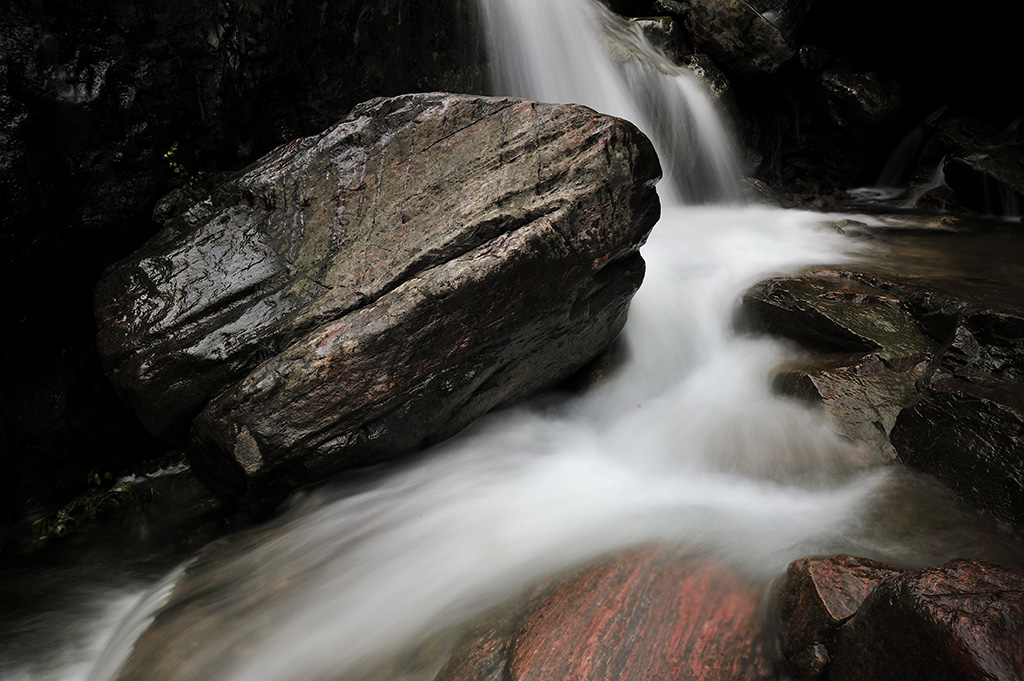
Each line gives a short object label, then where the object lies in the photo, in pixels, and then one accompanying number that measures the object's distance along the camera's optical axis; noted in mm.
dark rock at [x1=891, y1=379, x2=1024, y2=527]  3021
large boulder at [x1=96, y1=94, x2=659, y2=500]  3729
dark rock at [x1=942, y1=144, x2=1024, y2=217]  8016
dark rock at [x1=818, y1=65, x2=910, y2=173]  9500
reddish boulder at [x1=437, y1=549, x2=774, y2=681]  2350
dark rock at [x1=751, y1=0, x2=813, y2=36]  9836
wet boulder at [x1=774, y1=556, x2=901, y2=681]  2207
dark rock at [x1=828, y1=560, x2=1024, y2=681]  1768
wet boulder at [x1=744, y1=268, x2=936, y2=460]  3785
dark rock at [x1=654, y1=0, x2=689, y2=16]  9547
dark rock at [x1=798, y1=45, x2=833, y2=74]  9602
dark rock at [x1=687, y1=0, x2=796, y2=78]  9125
